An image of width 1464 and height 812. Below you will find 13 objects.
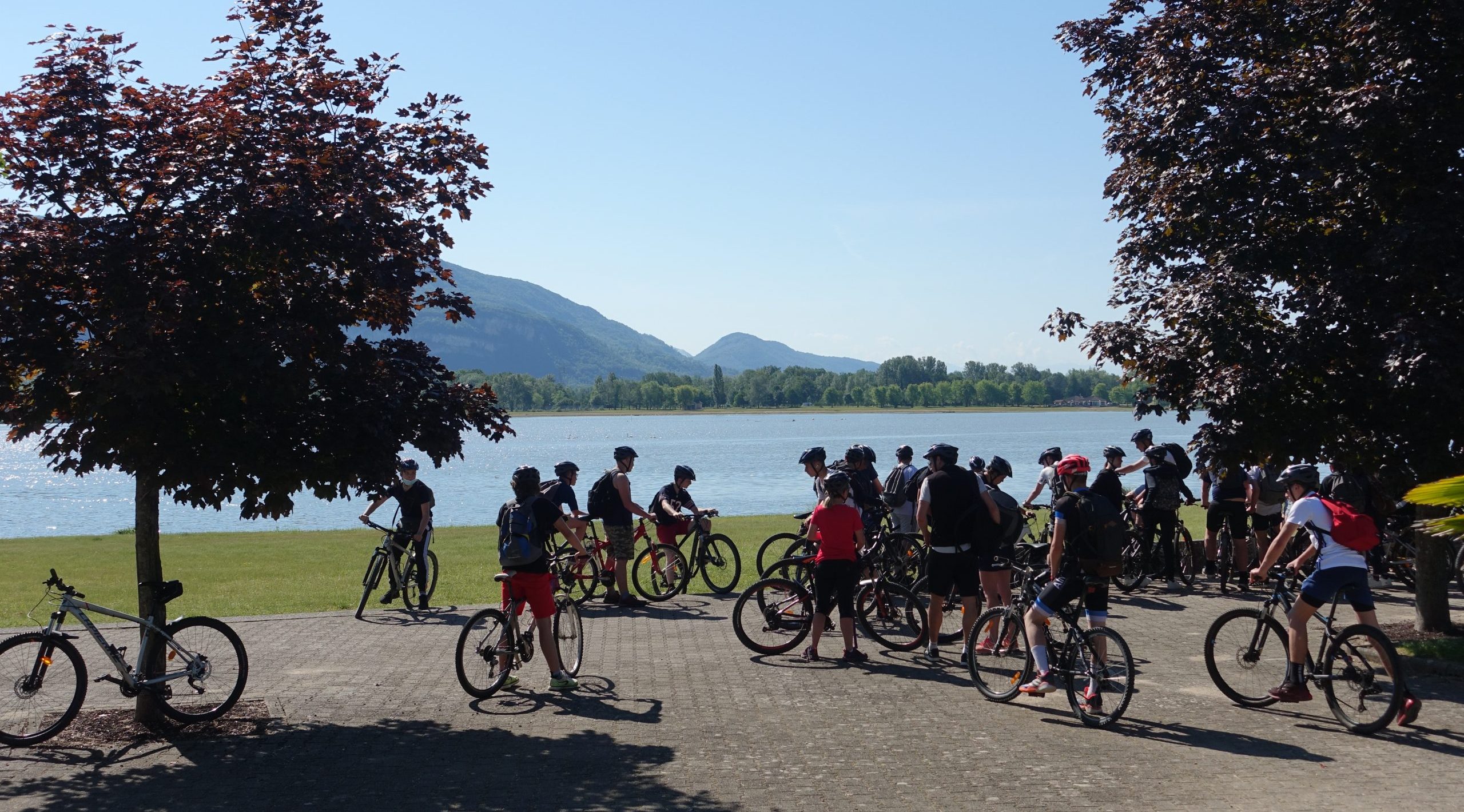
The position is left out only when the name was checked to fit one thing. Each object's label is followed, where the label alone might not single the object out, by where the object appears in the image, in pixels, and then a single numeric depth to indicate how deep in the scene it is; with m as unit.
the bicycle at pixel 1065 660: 8.05
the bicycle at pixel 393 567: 13.64
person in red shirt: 10.29
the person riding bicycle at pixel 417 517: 13.70
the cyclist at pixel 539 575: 9.11
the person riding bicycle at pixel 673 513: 14.84
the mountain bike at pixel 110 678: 7.71
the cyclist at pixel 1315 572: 8.08
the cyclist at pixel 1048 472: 15.73
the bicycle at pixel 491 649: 9.03
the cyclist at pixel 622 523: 13.79
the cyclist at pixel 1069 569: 8.25
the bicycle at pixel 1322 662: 7.65
